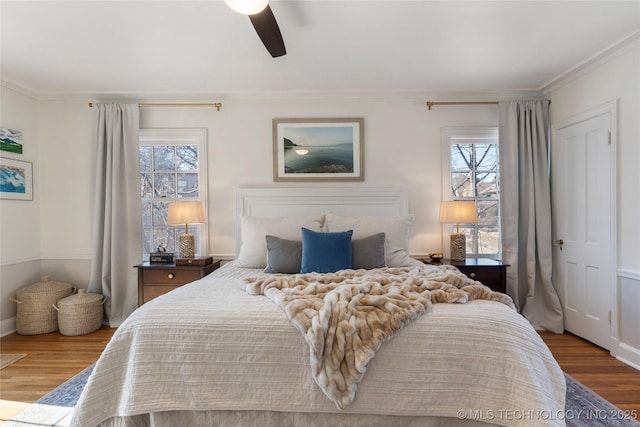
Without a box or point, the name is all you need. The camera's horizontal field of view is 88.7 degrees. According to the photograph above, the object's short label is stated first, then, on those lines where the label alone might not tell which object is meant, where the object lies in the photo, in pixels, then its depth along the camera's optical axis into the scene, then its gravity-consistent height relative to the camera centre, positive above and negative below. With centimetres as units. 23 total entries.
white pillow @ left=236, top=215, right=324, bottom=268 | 288 -17
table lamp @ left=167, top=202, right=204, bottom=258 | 321 -4
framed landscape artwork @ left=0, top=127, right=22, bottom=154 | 322 +77
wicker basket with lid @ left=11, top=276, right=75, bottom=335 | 325 -94
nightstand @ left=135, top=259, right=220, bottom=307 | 304 -60
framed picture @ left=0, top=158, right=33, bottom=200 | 322 +38
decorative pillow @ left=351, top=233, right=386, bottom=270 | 260 -33
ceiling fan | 159 +103
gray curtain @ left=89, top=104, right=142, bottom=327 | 343 +4
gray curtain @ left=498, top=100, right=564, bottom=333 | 331 +2
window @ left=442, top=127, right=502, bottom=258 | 365 +27
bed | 142 -71
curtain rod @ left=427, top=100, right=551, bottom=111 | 351 +116
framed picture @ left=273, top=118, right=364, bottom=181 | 357 +69
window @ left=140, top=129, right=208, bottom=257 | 371 +33
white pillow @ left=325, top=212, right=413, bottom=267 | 280 -16
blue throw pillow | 249 -31
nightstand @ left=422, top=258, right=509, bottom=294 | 302 -59
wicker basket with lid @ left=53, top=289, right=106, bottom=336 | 321 -97
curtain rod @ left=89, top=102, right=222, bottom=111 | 357 +119
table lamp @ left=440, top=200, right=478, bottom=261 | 321 -7
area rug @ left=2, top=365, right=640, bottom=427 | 186 -120
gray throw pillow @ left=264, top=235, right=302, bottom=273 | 262 -35
